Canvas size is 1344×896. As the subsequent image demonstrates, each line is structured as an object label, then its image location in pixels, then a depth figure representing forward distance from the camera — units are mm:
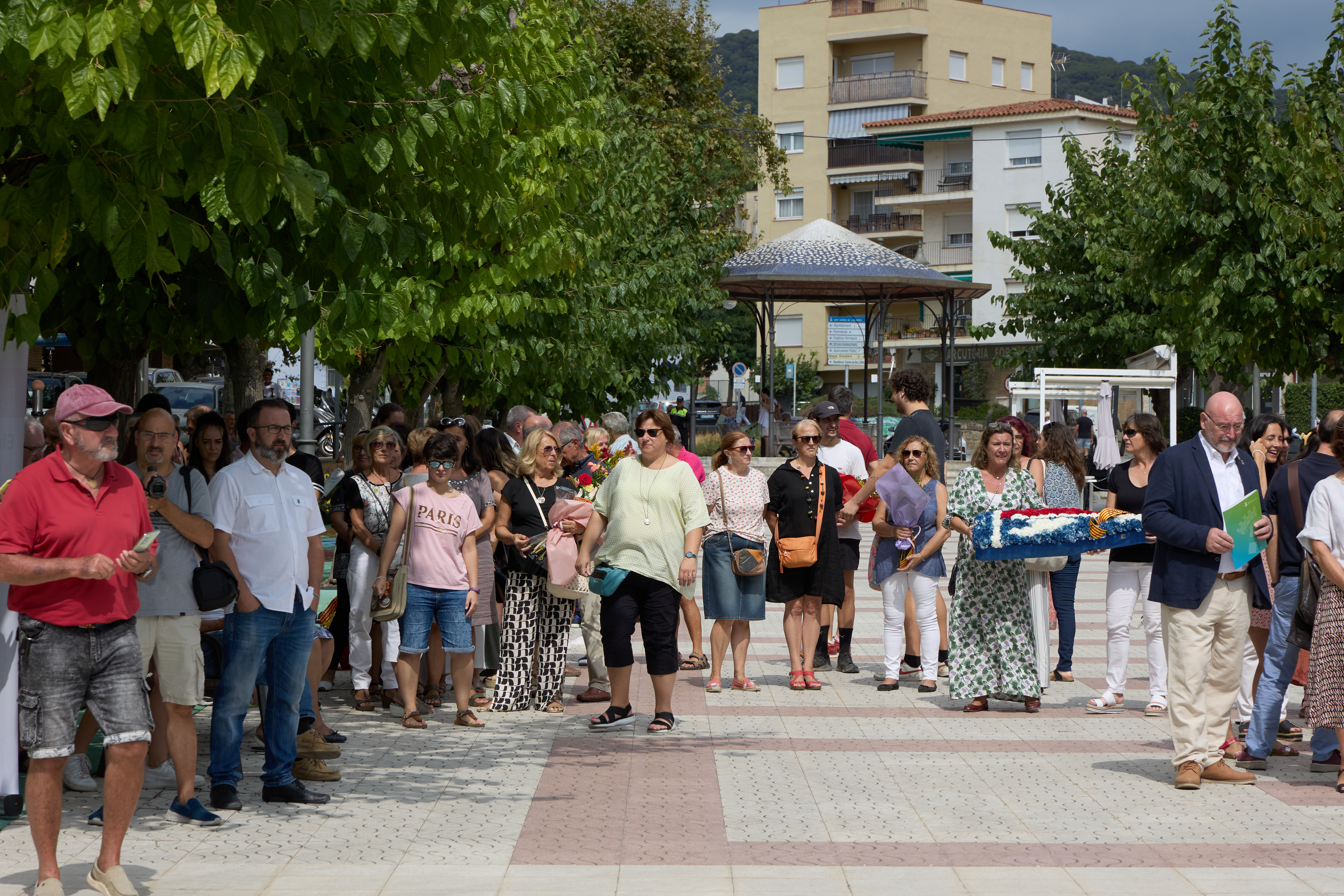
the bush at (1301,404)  51938
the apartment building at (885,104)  72312
